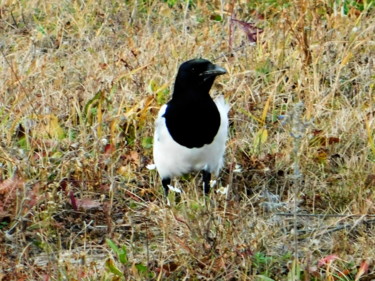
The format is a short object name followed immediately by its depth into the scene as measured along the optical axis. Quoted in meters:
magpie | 8.77
